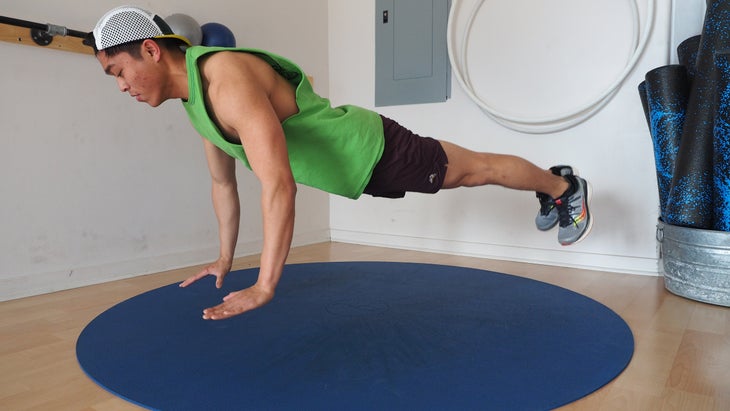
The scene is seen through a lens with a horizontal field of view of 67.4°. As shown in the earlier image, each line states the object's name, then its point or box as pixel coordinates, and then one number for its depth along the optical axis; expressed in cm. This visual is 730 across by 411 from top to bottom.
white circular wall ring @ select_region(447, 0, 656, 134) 271
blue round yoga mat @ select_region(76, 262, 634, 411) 130
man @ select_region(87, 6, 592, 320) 143
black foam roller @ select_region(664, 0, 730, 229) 221
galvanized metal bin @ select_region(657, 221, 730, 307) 220
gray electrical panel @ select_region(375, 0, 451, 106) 351
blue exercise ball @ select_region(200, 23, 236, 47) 297
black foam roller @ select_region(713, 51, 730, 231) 217
